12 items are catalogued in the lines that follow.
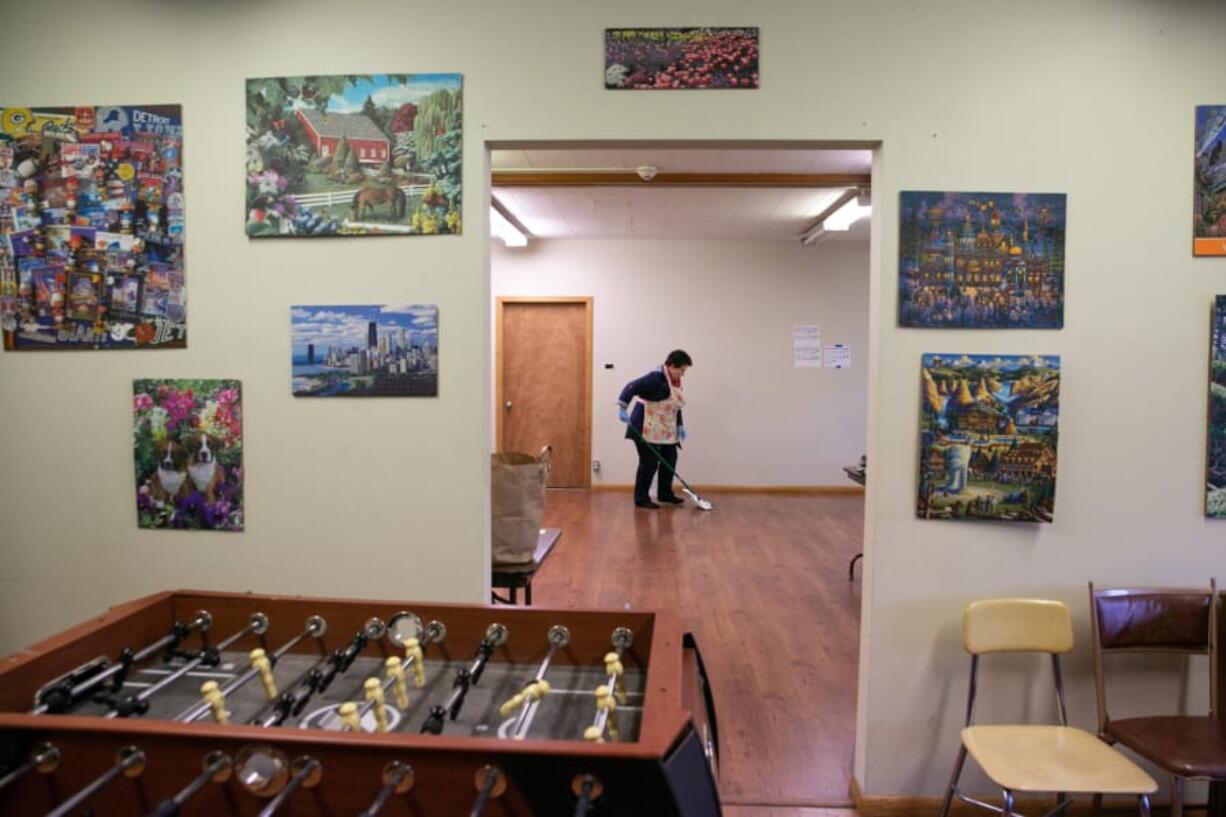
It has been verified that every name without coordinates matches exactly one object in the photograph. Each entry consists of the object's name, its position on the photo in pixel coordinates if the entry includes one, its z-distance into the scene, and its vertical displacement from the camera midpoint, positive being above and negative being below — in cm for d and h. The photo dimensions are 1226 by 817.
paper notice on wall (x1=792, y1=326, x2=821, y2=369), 723 +33
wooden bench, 267 -79
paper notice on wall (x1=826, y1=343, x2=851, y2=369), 725 +21
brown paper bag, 264 -51
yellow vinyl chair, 173 -103
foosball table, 97 -58
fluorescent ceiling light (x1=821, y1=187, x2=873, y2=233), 531 +138
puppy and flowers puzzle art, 223 -24
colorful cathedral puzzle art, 211 +38
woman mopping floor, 650 -43
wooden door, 732 -4
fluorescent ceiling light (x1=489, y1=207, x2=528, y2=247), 612 +142
